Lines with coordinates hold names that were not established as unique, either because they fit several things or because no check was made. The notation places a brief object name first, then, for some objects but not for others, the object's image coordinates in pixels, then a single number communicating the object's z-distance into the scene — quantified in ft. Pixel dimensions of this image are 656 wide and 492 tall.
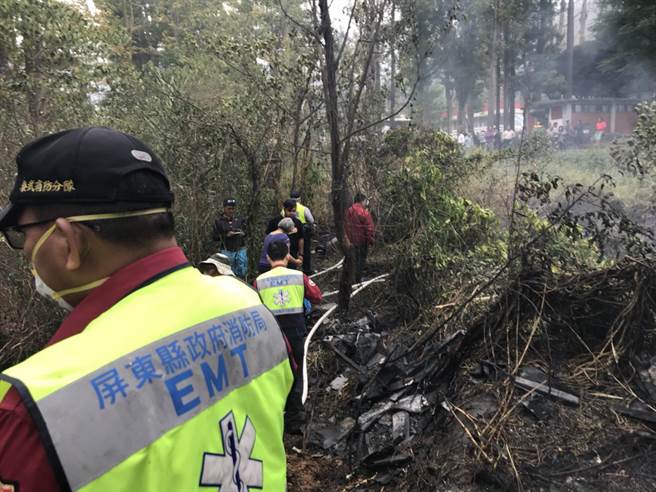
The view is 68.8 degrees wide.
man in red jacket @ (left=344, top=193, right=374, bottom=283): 24.21
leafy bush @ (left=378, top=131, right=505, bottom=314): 20.03
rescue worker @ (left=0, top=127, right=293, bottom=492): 2.46
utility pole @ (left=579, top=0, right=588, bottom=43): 119.96
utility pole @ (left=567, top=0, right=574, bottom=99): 95.35
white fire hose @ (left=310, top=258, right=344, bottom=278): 25.75
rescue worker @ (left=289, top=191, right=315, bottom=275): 27.48
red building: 92.73
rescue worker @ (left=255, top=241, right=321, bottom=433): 14.21
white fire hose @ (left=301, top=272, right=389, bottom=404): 14.80
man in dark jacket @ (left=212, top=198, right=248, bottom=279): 21.33
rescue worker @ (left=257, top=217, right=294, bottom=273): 16.85
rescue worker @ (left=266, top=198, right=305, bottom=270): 24.75
